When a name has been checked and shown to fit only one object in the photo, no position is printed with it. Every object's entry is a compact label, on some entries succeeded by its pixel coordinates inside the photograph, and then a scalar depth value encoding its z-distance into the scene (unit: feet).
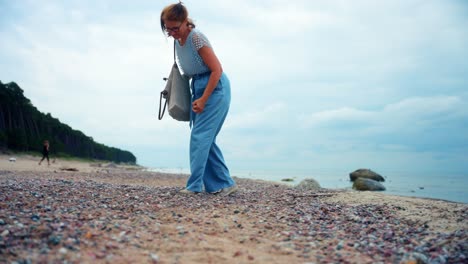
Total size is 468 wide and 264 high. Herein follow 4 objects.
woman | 16.02
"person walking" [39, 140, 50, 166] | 70.42
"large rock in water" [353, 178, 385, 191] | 54.24
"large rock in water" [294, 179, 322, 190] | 47.78
